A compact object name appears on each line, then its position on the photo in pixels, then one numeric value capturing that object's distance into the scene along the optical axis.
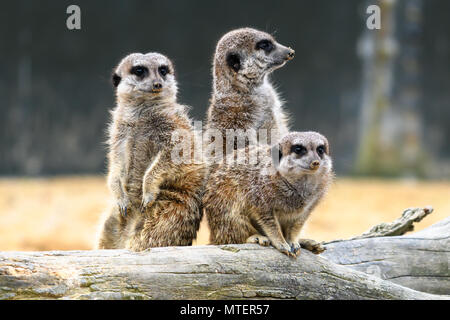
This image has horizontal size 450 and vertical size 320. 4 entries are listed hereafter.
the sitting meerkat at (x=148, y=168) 3.26
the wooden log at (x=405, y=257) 3.29
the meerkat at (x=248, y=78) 3.80
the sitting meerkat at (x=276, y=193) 2.94
